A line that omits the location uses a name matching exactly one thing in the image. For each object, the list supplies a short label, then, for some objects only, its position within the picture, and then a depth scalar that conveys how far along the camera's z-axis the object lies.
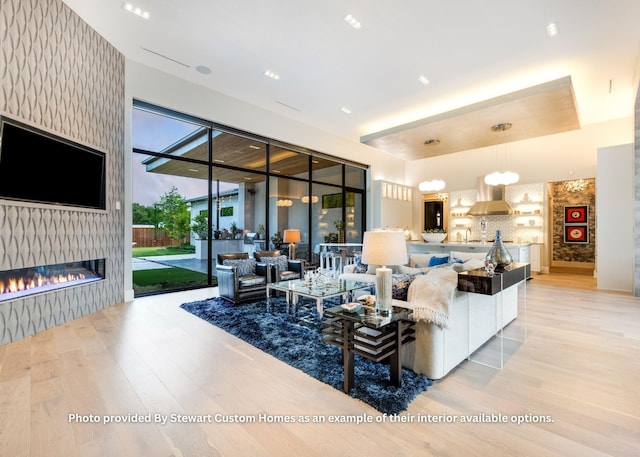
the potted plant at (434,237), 7.26
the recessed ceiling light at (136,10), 3.73
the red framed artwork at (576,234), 9.49
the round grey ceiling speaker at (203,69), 5.10
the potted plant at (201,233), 6.14
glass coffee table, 3.79
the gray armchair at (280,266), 5.28
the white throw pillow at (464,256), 4.76
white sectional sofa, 2.40
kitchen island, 6.42
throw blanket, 2.38
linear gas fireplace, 3.26
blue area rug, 2.13
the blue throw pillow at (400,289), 2.74
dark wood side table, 2.11
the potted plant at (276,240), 7.22
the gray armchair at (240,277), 4.68
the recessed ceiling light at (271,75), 5.23
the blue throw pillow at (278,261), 5.47
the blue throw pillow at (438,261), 4.93
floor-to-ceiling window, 5.38
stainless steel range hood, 8.72
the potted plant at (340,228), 9.23
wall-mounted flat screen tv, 3.18
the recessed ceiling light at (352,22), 3.84
